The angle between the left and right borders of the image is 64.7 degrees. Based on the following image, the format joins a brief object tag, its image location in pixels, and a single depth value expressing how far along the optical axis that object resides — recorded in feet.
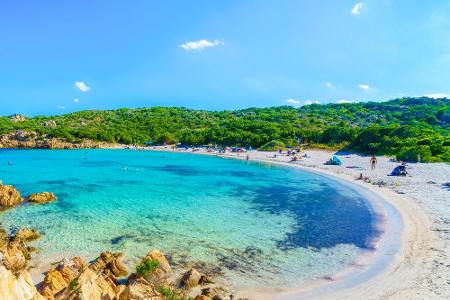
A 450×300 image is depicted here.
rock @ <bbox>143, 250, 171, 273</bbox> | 53.01
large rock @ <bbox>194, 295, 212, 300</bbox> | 42.24
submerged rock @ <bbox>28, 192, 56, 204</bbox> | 99.55
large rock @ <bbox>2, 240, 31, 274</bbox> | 49.10
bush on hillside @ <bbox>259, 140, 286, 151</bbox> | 264.97
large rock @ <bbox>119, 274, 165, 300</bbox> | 38.36
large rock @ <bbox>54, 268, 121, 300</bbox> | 33.65
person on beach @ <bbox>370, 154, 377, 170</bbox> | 157.17
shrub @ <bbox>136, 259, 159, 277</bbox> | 49.88
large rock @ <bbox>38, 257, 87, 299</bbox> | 40.75
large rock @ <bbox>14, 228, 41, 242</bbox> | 67.31
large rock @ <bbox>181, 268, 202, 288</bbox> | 48.57
